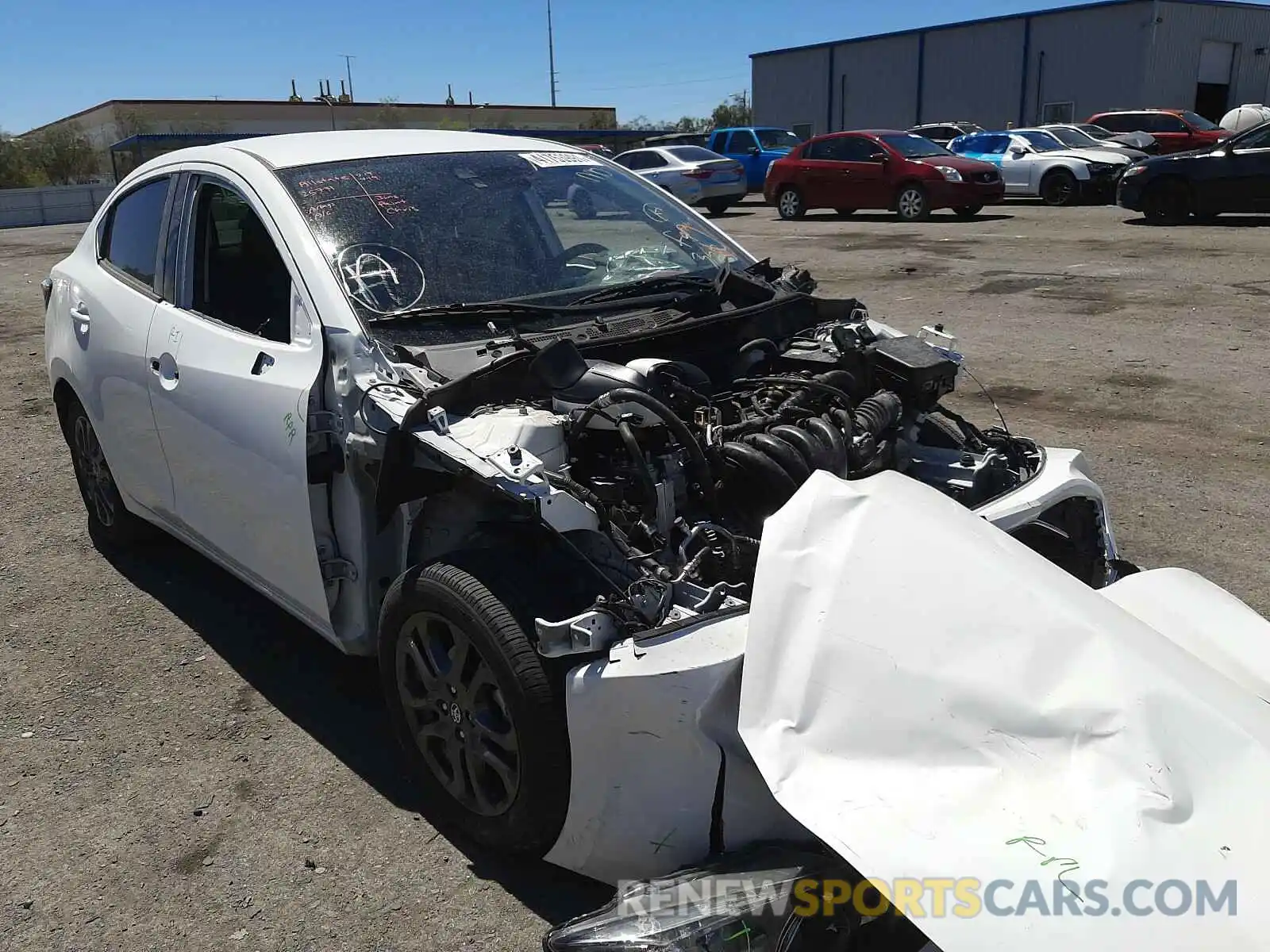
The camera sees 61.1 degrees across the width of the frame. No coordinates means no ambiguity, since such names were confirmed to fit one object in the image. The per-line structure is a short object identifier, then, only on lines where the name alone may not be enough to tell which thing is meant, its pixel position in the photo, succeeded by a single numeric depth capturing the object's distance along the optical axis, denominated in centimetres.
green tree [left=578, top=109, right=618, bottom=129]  6233
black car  1572
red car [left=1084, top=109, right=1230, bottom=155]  2539
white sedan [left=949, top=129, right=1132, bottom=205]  2108
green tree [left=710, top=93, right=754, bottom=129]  7006
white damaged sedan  206
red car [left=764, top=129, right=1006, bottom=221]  1919
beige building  5194
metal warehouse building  3625
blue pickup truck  2623
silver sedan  2242
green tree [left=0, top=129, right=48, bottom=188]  4769
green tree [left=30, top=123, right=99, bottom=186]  4938
